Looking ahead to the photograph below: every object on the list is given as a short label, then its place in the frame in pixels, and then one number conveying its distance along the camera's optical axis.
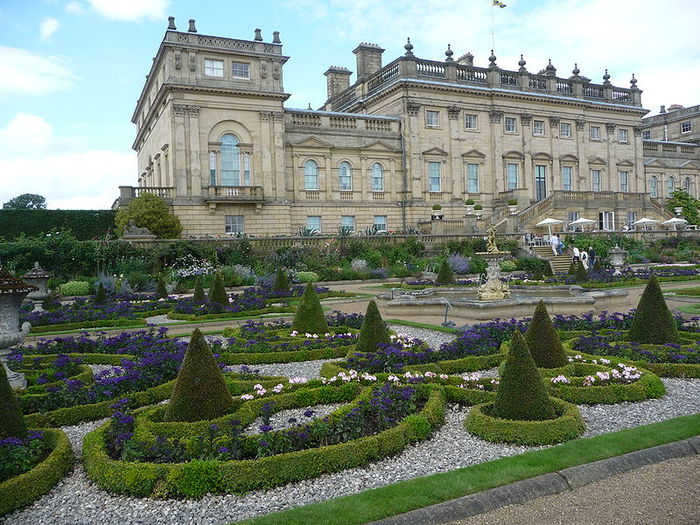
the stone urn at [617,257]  23.72
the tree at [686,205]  41.81
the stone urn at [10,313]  7.56
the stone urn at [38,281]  15.77
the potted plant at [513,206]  36.38
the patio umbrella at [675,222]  39.16
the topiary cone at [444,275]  20.55
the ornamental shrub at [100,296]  17.02
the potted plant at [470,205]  36.75
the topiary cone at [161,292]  18.70
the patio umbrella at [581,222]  35.69
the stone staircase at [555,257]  28.97
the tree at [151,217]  27.97
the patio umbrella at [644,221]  38.24
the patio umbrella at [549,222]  34.19
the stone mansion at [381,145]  31.36
